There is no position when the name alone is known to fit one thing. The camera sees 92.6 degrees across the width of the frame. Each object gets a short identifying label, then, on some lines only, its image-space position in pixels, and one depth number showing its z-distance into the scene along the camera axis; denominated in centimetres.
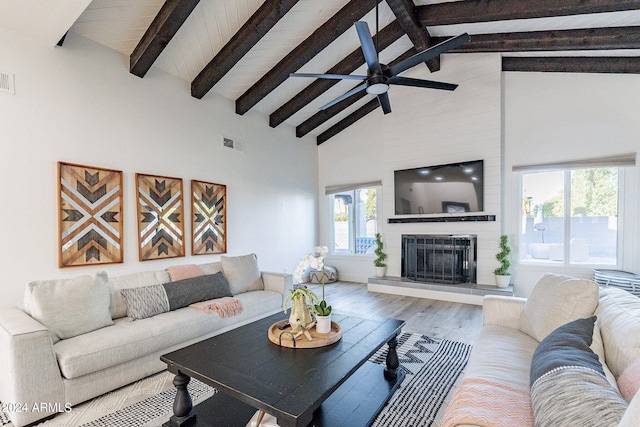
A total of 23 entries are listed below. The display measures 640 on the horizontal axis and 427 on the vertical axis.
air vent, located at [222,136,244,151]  485
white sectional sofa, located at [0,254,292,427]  192
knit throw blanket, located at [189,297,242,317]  303
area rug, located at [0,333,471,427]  197
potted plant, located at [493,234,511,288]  455
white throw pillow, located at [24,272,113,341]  224
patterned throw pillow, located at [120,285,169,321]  271
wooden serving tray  196
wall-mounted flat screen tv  484
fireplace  493
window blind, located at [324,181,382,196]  617
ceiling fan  276
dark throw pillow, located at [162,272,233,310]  299
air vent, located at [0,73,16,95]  282
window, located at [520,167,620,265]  425
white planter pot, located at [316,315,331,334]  210
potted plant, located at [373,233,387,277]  568
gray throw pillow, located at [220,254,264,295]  372
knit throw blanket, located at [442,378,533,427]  117
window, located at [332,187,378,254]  636
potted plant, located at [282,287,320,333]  211
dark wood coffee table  146
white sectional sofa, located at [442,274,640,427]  95
